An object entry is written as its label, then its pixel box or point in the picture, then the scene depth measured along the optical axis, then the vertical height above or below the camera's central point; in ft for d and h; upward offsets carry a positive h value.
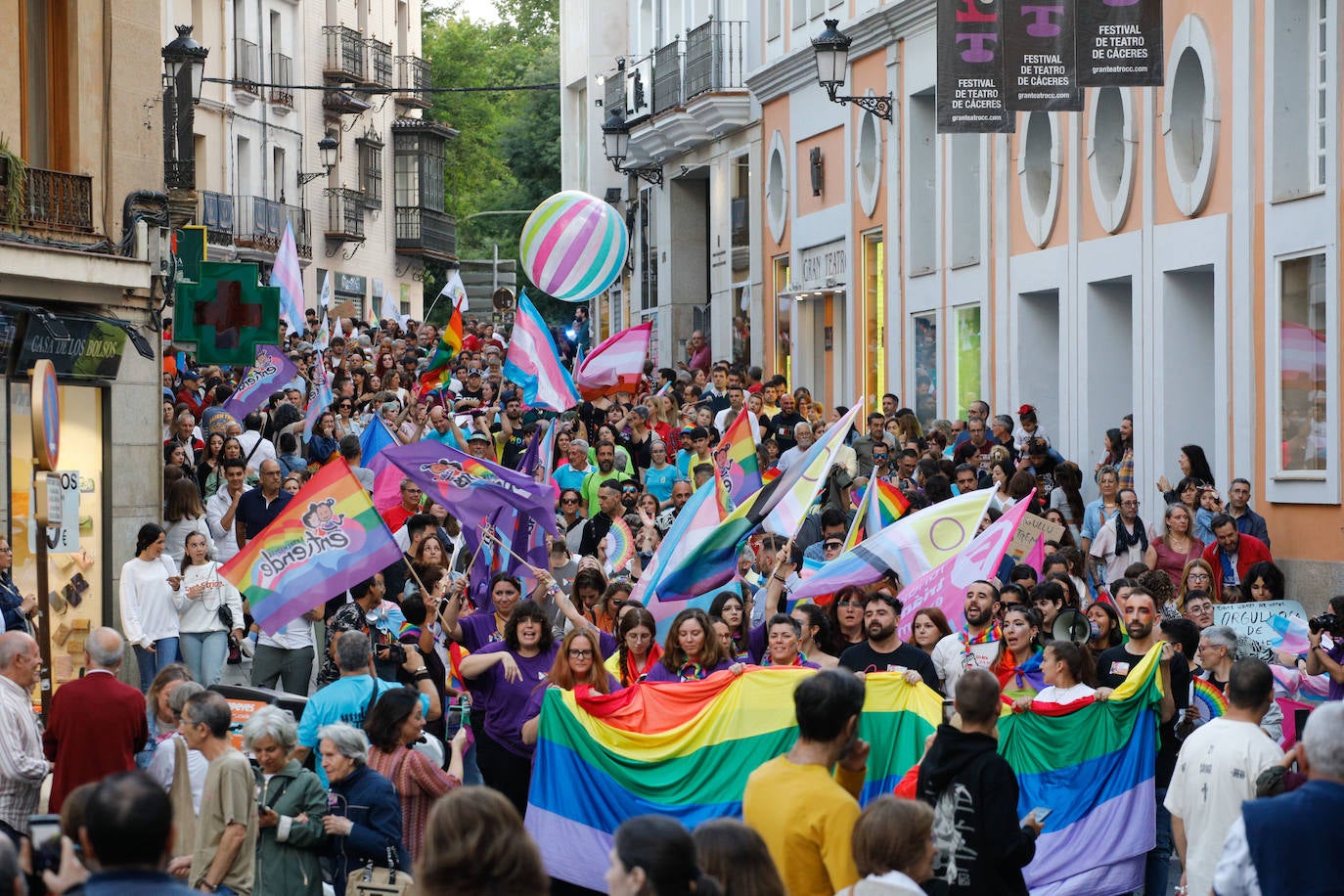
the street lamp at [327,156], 168.14 +23.58
